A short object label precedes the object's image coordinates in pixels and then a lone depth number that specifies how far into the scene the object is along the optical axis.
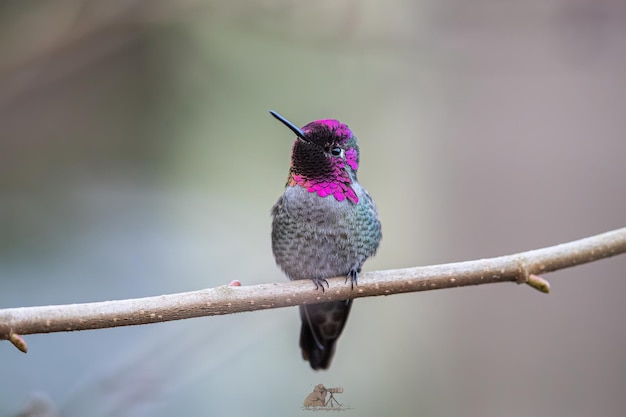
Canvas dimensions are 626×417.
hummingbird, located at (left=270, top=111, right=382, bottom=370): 1.98
